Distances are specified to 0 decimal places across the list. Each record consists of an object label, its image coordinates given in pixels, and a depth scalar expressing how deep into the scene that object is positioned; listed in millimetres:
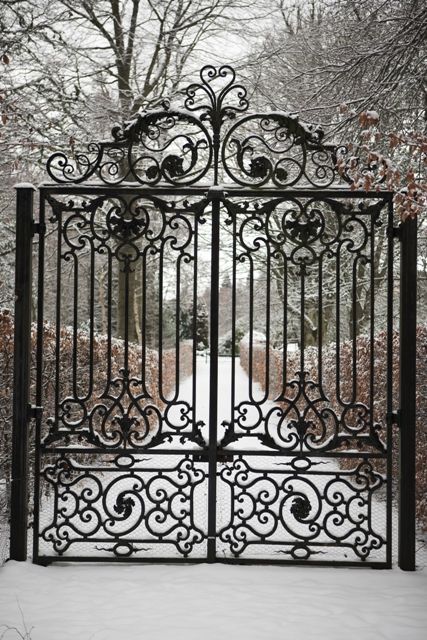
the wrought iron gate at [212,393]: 4543
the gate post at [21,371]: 4590
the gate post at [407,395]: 4500
